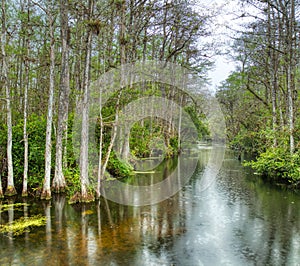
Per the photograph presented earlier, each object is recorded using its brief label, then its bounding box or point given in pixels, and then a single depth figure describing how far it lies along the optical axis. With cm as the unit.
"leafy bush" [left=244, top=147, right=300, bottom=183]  1485
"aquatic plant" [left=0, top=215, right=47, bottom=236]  884
